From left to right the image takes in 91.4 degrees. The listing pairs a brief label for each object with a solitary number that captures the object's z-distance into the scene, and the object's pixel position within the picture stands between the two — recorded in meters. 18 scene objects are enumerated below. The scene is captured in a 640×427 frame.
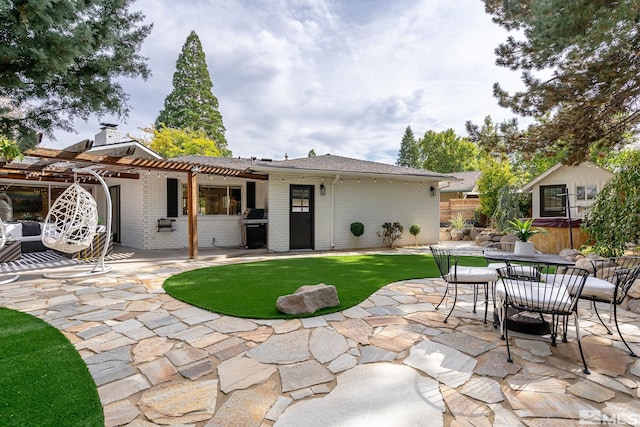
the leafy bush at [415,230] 11.50
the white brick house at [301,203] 9.76
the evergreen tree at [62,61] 2.07
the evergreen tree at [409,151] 41.75
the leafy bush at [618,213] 5.28
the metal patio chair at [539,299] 2.70
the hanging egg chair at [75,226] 5.89
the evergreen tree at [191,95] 25.86
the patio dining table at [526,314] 3.28
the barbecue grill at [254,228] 9.86
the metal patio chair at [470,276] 3.68
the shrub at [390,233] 11.01
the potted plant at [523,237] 4.01
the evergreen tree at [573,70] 3.89
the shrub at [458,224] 15.16
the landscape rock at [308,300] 3.82
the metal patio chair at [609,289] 3.04
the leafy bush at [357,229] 10.59
